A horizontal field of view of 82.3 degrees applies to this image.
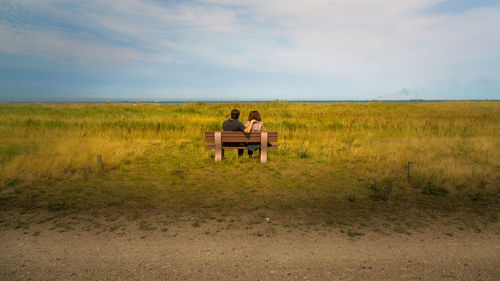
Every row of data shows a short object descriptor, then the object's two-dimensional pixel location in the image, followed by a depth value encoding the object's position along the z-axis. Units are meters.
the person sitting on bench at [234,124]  8.60
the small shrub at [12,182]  6.40
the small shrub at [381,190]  5.61
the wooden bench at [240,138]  8.42
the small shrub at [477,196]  5.53
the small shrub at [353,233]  3.94
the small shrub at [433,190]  5.90
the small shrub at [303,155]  9.59
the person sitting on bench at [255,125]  8.69
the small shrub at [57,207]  5.00
